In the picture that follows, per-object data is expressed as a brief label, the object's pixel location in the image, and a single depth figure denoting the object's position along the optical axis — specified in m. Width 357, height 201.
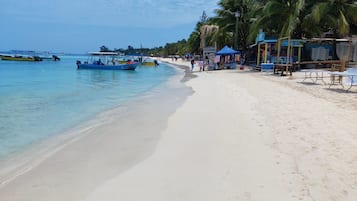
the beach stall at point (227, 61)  30.47
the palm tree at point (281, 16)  21.94
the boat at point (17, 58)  66.38
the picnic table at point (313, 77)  16.70
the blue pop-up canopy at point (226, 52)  28.50
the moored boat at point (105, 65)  38.16
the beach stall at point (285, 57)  20.23
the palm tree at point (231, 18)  34.16
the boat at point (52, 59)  77.19
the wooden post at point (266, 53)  24.23
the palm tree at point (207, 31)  40.94
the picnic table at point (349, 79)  12.13
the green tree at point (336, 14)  21.70
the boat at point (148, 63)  53.86
